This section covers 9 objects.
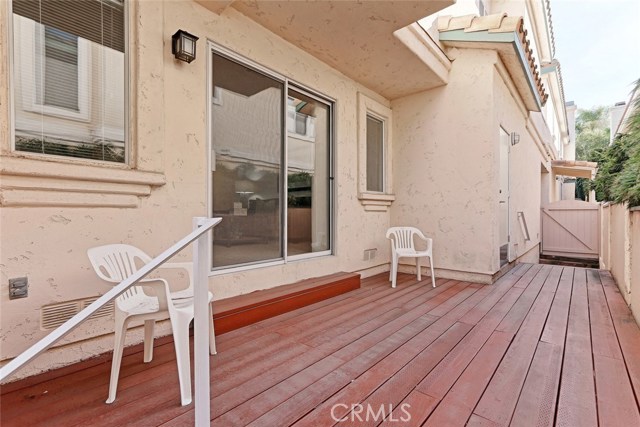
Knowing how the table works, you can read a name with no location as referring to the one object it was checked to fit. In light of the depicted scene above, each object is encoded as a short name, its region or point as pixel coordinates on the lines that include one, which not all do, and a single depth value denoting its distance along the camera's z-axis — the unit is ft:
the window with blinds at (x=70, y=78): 5.53
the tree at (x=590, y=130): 70.41
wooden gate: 23.52
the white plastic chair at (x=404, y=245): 11.81
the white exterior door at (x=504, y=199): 14.38
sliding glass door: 8.44
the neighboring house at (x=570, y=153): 46.60
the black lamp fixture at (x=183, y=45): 7.02
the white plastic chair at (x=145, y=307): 4.68
